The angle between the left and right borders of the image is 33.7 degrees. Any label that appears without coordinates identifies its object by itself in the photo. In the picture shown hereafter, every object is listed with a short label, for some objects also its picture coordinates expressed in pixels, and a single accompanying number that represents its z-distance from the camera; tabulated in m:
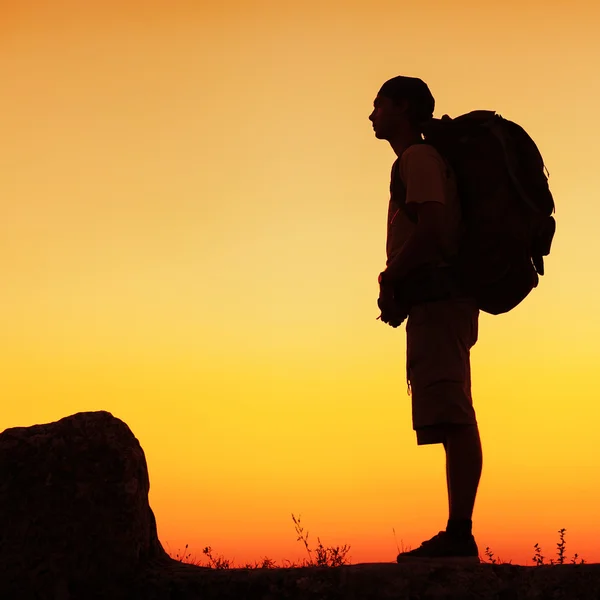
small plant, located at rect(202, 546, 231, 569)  6.99
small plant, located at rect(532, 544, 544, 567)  6.51
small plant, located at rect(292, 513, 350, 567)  7.08
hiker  5.56
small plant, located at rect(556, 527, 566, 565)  6.44
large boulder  5.34
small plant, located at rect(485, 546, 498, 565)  6.47
